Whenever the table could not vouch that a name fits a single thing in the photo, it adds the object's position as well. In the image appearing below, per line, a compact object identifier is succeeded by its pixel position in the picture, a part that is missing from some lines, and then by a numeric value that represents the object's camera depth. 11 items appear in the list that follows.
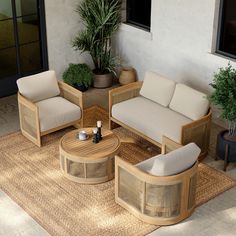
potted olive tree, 6.83
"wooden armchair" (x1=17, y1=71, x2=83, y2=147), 7.67
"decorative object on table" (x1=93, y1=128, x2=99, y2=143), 7.05
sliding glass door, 9.01
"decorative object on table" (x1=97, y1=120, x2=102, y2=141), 7.10
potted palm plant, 9.25
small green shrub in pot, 9.38
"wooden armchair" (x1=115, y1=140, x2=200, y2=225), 5.91
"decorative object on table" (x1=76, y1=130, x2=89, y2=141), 7.12
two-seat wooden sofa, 7.20
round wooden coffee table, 6.76
